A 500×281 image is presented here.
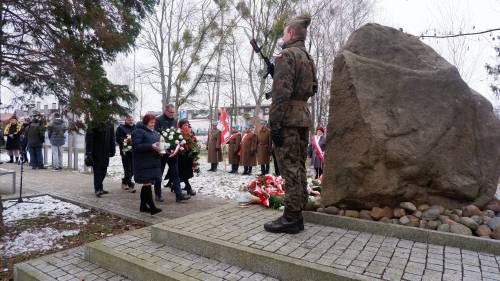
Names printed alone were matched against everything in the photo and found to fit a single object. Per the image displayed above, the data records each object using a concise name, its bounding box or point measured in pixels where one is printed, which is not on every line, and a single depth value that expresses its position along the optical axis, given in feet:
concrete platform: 10.31
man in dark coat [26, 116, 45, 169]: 40.68
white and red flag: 43.55
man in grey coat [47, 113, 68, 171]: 40.56
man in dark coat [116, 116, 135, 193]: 27.34
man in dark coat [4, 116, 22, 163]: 44.45
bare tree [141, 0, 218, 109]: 71.77
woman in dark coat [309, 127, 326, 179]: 34.29
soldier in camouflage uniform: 13.47
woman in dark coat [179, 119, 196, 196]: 24.36
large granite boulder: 14.40
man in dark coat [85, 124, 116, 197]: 24.03
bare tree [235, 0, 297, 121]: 65.48
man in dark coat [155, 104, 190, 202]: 22.59
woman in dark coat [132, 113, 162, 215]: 18.66
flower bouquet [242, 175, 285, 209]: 19.08
